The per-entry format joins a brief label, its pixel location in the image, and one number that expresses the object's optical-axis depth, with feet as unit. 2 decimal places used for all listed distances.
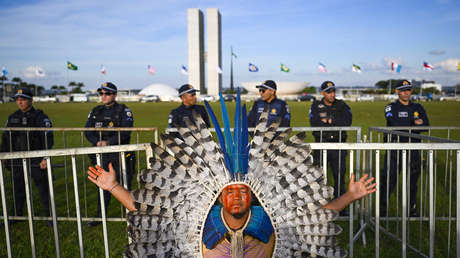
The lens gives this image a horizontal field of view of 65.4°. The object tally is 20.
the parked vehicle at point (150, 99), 219.90
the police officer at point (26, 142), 17.08
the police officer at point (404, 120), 17.66
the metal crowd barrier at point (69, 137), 16.16
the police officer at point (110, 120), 17.24
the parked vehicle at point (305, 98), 215.63
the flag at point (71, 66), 162.28
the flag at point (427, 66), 147.74
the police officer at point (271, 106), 19.36
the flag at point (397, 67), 166.77
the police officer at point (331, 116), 18.95
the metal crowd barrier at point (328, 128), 13.21
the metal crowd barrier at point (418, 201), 10.01
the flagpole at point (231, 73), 349.45
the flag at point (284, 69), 201.26
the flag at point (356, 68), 184.65
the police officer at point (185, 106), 18.37
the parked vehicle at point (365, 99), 207.31
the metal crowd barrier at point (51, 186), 8.64
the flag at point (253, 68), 179.22
